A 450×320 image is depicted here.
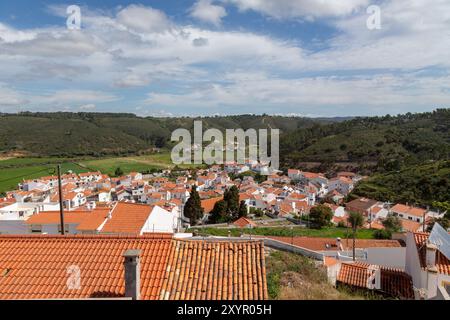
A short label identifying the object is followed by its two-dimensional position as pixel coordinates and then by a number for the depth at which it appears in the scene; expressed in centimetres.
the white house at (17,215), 2000
